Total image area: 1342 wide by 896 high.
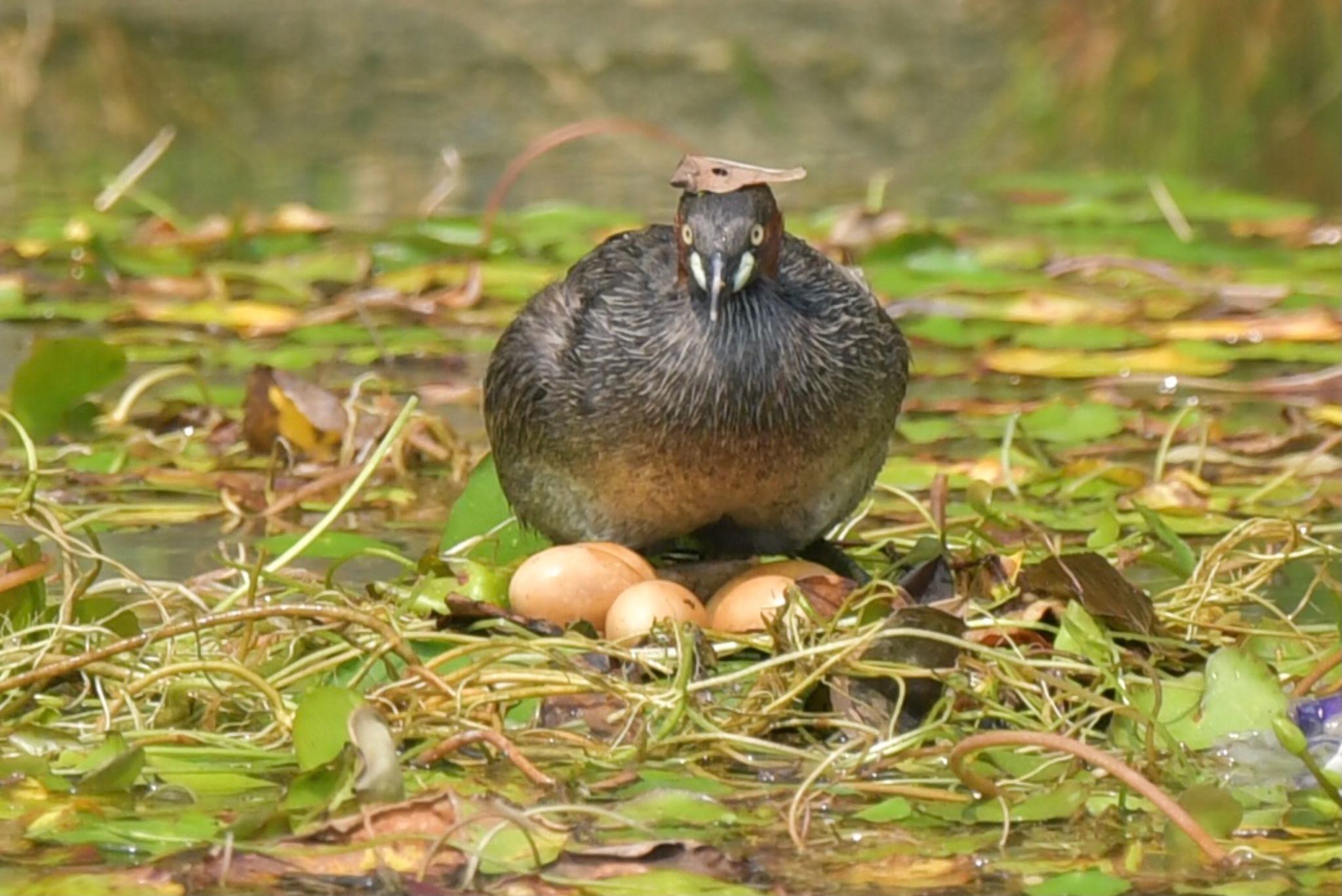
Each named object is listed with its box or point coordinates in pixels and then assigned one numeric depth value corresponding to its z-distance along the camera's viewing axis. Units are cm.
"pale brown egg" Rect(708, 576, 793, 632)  876
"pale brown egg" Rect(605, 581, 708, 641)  855
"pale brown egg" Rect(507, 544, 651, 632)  883
